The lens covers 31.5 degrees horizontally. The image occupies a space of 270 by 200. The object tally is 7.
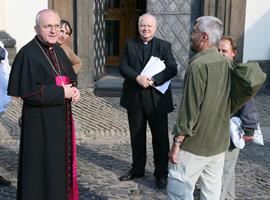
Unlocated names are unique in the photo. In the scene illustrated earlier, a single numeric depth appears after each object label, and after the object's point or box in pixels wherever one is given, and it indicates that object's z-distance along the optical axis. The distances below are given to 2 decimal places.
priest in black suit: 4.76
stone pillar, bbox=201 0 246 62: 9.52
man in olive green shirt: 3.17
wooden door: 11.74
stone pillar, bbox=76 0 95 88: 9.38
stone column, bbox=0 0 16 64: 8.82
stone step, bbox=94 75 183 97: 9.31
